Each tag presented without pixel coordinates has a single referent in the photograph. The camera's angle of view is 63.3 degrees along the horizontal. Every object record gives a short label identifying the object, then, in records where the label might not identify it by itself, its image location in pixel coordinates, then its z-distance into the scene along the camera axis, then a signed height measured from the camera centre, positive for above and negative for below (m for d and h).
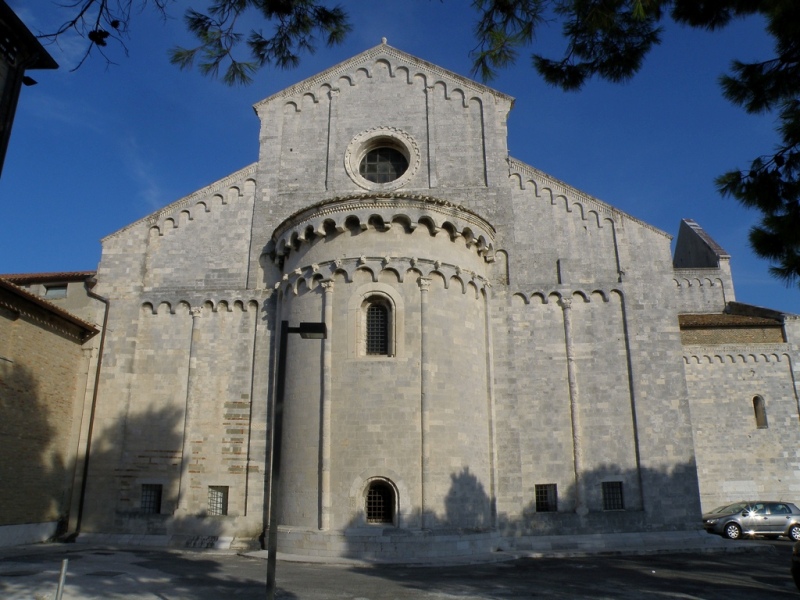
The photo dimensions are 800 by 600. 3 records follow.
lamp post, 8.39 +0.78
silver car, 21.23 -1.04
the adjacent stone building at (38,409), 16.91 +2.10
